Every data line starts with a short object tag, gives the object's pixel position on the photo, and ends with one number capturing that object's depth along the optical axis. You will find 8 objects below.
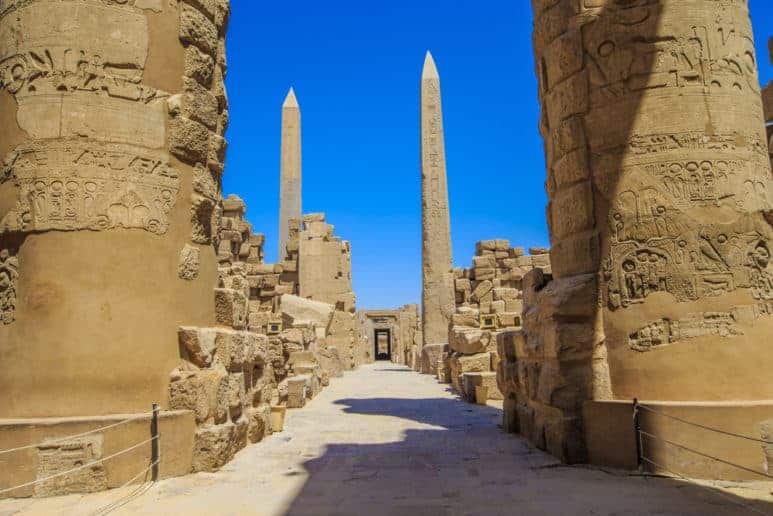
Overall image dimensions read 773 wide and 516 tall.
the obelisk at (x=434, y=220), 20.02
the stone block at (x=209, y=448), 4.62
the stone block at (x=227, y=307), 5.39
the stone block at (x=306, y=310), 18.08
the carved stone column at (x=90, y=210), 4.38
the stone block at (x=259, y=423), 5.88
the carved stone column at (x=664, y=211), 4.56
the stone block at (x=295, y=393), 9.71
